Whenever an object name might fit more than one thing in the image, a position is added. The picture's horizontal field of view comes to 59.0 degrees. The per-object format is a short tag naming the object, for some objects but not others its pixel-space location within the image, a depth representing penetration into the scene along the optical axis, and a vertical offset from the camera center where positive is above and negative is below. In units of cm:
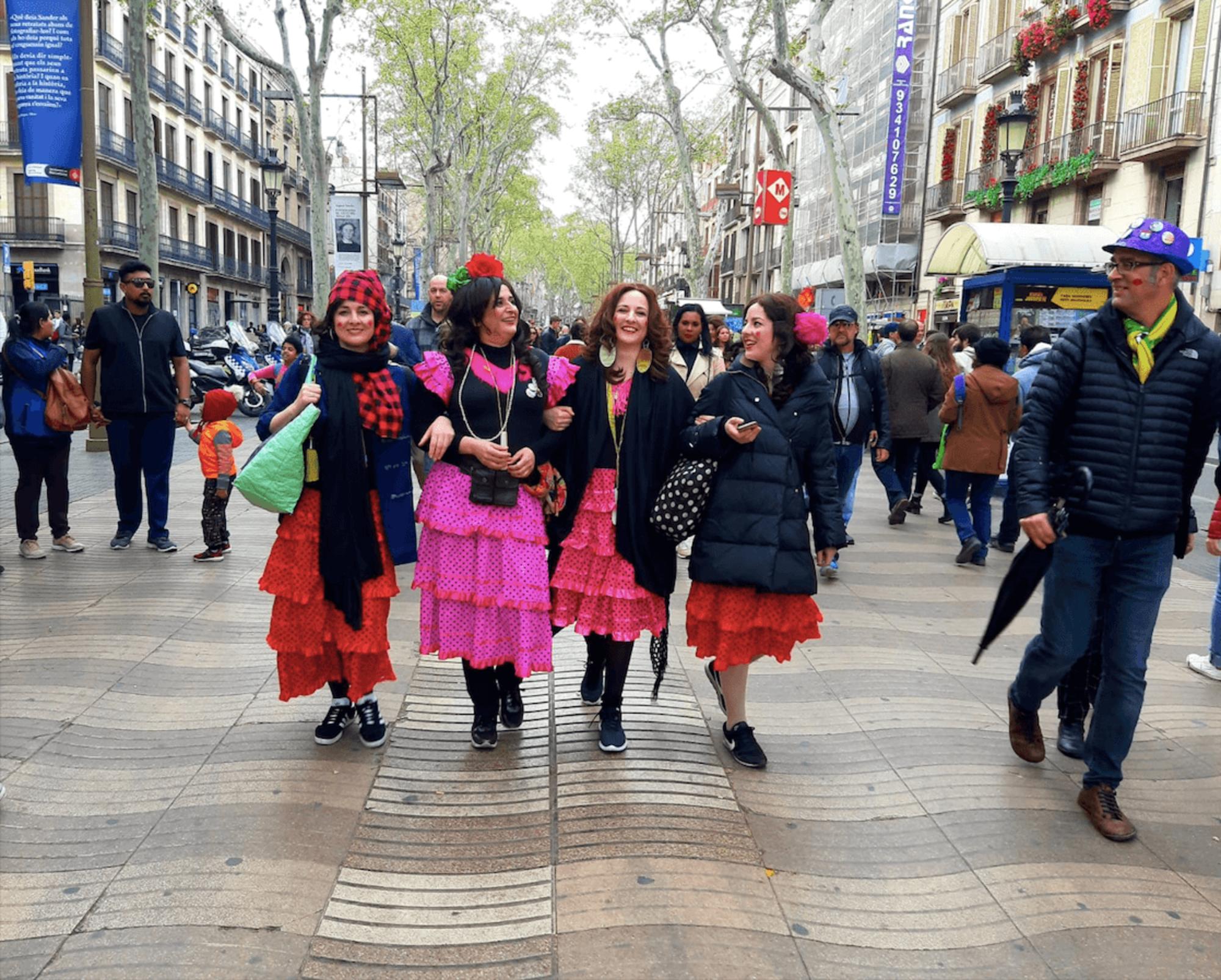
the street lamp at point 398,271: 3950 +334
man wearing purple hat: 357 -26
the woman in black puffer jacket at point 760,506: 389 -51
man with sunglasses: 748 -39
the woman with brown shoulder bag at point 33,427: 715 -61
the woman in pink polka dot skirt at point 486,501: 394 -54
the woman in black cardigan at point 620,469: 401 -41
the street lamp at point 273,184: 2531 +391
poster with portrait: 2217 +245
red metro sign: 2009 +319
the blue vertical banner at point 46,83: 1079 +251
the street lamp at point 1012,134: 1477 +331
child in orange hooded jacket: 726 -80
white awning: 1602 +195
